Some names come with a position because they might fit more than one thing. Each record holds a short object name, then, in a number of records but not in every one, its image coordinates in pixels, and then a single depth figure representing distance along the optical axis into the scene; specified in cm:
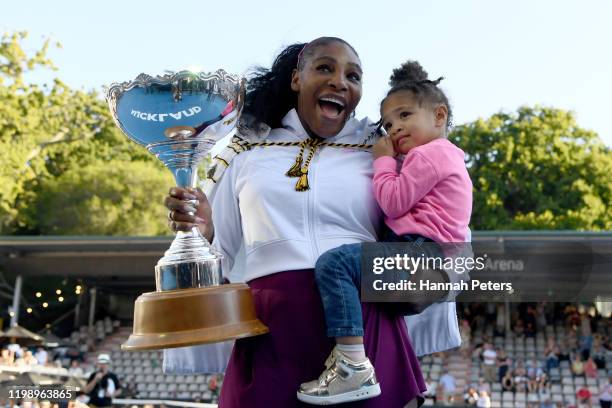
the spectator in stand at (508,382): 1675
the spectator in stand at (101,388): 1227
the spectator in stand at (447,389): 1655
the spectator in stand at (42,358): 1775
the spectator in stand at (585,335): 1780
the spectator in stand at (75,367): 1725
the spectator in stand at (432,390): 1644
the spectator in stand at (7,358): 1593
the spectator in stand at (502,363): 1717
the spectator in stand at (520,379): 1669
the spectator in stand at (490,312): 2114
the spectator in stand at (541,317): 2030
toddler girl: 207
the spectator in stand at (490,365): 1756
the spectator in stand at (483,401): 1488
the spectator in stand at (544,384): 1627
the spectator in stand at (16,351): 1805
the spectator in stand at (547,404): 1532
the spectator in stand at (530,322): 1999
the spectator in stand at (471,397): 1565
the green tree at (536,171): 2981
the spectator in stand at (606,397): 1525
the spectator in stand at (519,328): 2009
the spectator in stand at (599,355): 1719
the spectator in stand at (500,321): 2053
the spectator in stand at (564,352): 1777
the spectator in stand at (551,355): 1734
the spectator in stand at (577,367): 1688
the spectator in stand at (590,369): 1657
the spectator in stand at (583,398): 1550
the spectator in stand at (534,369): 1670
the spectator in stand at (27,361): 1575
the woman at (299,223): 218
